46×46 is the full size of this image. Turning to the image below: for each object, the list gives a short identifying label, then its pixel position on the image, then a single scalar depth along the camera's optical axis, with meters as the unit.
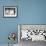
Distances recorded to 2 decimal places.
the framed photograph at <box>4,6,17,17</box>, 4.34
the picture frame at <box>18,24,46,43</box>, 4.13
